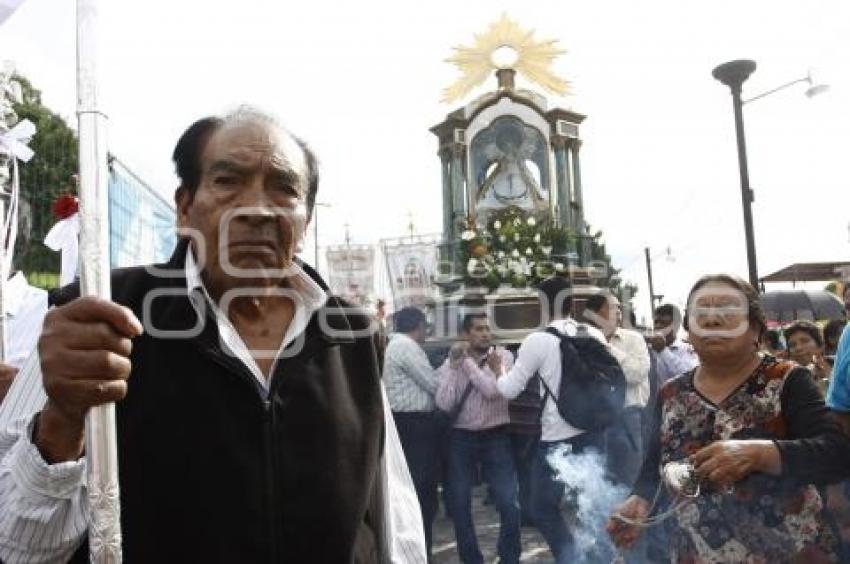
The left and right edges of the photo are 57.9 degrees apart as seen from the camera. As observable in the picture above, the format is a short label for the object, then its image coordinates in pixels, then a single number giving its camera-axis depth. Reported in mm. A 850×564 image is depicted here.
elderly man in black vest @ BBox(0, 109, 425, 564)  1343
